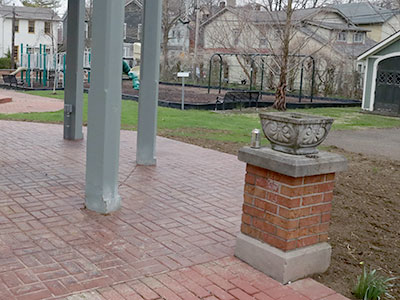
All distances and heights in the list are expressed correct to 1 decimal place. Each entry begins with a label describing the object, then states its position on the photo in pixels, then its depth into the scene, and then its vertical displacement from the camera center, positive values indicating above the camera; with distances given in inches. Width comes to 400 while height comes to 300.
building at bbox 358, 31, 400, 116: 871.7 +10.4
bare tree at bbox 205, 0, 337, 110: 770.2 +82.0
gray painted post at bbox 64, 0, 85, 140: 373.7 -2.8
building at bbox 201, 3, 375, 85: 861.2 +90.6
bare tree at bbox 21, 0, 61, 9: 2613.2 +301.0
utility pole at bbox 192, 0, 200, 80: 1511.6 +22.4
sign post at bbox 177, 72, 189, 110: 642.0 -2.6
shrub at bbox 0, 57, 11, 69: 1756.9 -6.3
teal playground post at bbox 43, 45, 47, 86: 1098.7 -17.4
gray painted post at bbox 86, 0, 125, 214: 209.0 -16.6
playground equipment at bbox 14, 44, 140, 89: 1095.3 -6.7
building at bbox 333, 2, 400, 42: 1753.1 +212.8
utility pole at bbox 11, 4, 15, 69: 1630.2 -0.1
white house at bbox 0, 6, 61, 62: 2068.2 +147.2
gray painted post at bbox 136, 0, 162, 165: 301.6 -7.4
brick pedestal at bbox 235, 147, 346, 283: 157.6 -41.2
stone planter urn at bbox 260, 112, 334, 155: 155.4 -15.7
